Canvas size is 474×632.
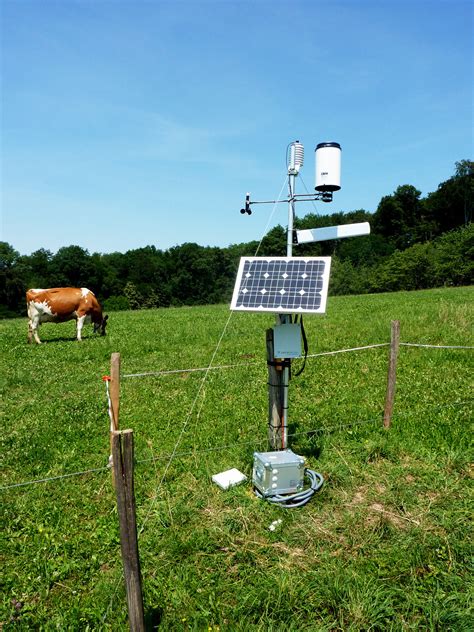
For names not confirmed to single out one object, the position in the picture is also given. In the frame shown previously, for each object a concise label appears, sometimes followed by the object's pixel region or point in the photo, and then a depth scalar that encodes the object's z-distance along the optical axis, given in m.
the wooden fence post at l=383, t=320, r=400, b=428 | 6.74
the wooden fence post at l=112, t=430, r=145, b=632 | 2.85
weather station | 5.03
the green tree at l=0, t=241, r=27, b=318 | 69.82
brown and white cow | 16.69
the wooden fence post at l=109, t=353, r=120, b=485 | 5.14
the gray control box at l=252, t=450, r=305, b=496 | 5.02
